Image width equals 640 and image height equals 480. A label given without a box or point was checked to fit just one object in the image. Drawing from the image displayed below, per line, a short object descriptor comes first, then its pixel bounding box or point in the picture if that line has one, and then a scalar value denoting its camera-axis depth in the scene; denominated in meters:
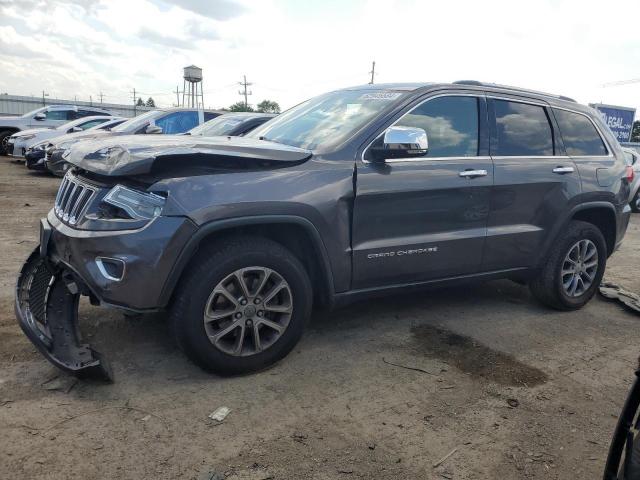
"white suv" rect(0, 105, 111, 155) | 17.19
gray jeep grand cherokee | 3.00
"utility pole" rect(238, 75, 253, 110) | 71.69
